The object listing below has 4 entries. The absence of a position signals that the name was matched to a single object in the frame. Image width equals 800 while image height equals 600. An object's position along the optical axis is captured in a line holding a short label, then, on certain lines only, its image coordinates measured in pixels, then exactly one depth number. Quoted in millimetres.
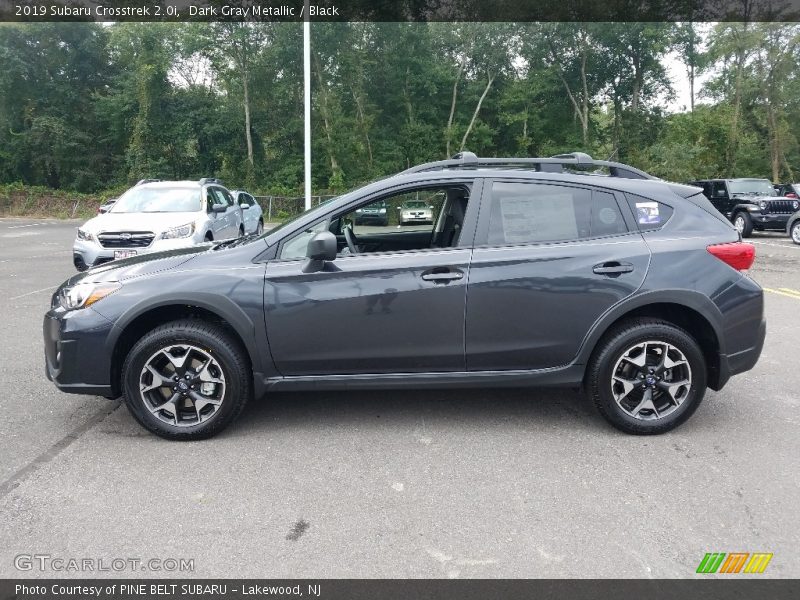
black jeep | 19078
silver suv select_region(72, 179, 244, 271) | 9773
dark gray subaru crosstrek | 3982
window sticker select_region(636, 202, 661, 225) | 4211
